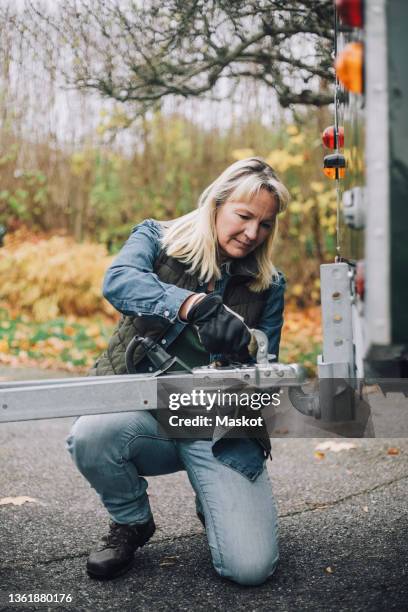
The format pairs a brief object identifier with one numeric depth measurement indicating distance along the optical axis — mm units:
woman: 2686
